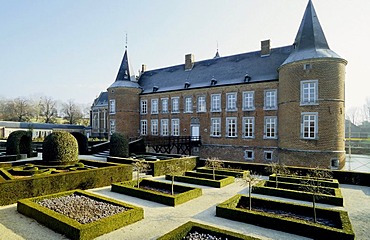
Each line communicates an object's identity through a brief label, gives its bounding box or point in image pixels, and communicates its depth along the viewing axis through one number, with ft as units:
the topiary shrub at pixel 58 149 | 42.63
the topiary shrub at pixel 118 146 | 58.80
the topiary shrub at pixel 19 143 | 58.44
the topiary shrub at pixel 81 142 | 72.69
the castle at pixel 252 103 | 58.03
